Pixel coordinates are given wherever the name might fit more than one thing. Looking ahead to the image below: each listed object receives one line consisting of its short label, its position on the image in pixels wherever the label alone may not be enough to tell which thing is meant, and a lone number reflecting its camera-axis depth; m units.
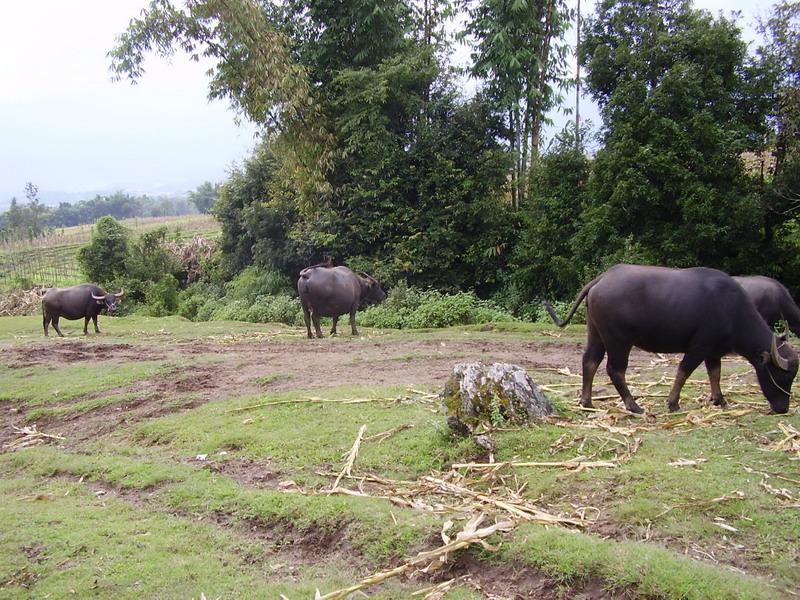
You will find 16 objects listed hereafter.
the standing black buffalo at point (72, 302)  17.34
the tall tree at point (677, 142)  15.18
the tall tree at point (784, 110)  14.61
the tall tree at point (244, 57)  19.31
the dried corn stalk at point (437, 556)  4.20
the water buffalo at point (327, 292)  14.20
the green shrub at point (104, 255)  28.72
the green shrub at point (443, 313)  17.73
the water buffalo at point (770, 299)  9.93
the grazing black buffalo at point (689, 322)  6.61
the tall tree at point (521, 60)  19.77
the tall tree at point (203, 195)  70.41
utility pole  18.09
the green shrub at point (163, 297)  26.56
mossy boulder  6.42
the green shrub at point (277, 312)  21.23
